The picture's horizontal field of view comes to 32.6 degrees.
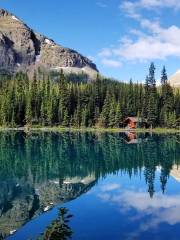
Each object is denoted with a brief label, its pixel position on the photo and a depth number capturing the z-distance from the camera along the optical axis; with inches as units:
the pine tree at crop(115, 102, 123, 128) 4359.4
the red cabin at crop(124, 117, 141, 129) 4440.6
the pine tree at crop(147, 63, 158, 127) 4356.0
